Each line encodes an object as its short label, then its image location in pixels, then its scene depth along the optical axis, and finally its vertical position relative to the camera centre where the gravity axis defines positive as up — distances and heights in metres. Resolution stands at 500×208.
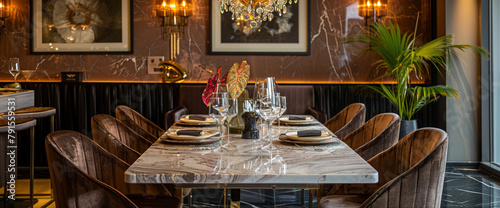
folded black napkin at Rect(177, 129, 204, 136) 2.30 -0.19
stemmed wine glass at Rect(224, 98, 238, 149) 2.04 -0.06
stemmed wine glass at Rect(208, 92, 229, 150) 2.01 -0.05
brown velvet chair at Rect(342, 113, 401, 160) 2.49 -0.25
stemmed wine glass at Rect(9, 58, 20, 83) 3.71 +0.23
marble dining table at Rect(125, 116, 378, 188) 1.58 -0.26
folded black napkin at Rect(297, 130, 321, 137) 2.26 -0.19
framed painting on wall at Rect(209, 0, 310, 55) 5.14 +0.64
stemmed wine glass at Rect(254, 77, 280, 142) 2.06 -0.04
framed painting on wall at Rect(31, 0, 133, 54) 5.13 +0.73
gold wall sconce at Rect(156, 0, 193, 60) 5.09 +0.81
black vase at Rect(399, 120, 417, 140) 4.42 -0.31
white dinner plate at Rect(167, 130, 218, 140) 2.22 -0.21
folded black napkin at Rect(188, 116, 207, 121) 3.12 -0.16
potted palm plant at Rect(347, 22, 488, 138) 4.32 +0.27
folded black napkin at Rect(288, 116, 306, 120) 3.19 -0.17
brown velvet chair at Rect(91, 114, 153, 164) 2.41 -0.25
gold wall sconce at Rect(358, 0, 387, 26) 5.08 +0.89
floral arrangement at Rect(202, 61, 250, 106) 2.45 +0.07
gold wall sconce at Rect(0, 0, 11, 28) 5.13 +0.91
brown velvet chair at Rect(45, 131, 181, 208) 1.66 -0.33
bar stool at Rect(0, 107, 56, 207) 2.94 -0.13
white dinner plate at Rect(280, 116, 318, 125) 3.04 -0.19
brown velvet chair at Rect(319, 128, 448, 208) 1.69 -0.33
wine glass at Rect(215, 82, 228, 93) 2.25 +0.02
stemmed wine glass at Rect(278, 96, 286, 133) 2.12 -0.05
